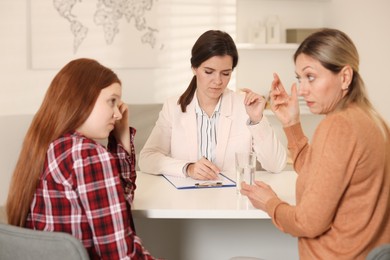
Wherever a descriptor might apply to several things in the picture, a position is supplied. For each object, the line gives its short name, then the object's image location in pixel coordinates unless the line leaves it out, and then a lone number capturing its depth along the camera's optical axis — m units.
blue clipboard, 2.03
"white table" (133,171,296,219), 1.70
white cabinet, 3.99
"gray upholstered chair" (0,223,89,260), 1.25
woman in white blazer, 2.36
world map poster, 3.53
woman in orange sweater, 1.33
